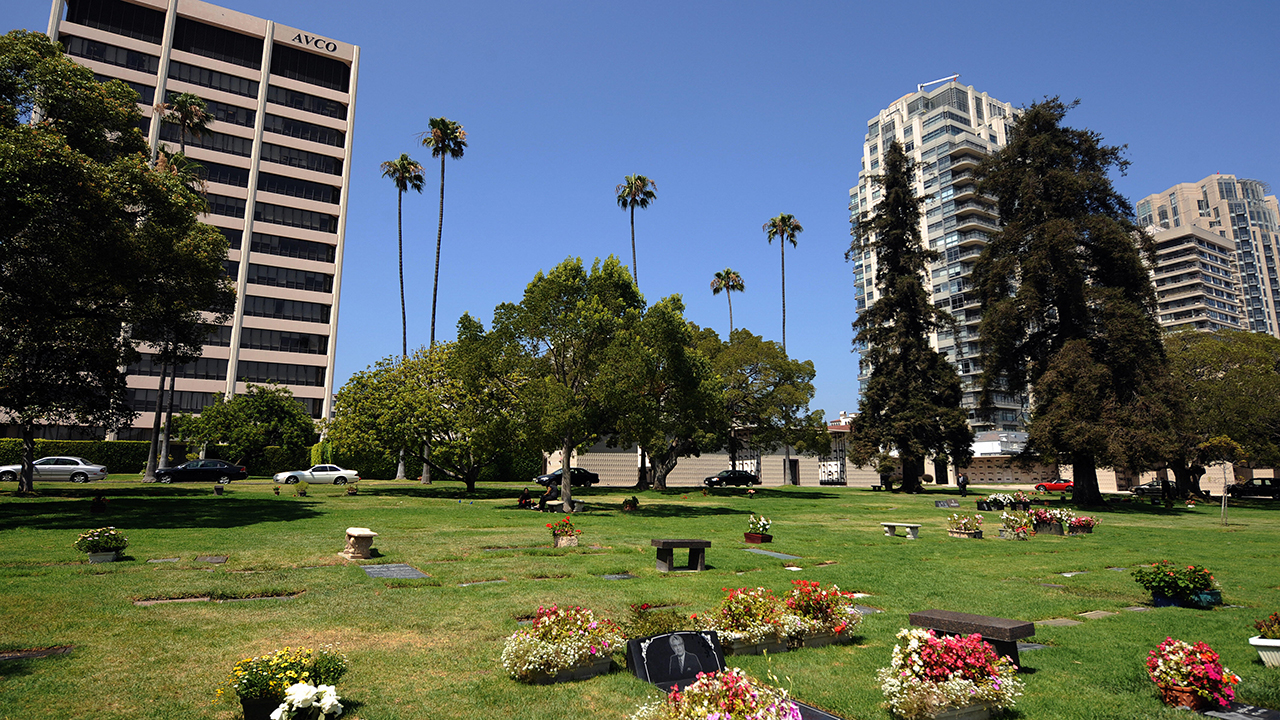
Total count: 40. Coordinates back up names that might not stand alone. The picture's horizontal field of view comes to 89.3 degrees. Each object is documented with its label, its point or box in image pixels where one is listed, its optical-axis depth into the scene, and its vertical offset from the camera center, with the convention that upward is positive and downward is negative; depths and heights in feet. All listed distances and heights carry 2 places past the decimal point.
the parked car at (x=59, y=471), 126.52 -1.52
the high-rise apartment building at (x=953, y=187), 327.67 +145.94
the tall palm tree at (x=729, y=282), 237.04 +66.53
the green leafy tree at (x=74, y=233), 59.26 +22.80
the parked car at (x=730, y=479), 181.78 -3.87
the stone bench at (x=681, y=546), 44.27 -6.08
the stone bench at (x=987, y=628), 22.15 -5.61
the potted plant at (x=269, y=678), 16.84 -5.60
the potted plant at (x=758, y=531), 61.82 -6.36
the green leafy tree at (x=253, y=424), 164.55 +10.21
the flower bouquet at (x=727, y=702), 15.07 -5.58
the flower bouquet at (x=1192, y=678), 19.26 -6.28
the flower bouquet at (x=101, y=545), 42.34 -5.29
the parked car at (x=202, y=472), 136.26 -1.83
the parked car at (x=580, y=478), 168.35 -3.43
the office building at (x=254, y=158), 219.41 +110.19
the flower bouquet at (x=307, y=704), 15.98 -5.90
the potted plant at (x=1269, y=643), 23.24 -6.29
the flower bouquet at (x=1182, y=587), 34.60 -6.42
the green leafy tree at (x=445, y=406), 94.27 +9.92
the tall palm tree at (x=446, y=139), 181.47 +91.20
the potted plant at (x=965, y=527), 70.38 -6.60
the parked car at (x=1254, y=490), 169.89 -6.22
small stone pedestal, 47.16 -5.78
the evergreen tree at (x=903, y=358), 157.69 +27.19
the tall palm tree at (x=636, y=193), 204.64 +85.15
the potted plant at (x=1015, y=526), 70.33 -6.49
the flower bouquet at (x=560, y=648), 21.74 -6.23
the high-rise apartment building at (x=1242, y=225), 516.32 +198.11
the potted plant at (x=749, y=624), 25.32 -6.23
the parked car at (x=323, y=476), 148.77 -2.75
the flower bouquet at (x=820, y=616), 27.20 -6.34
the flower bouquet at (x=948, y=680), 18.16 -6.14
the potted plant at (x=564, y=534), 56.78 -6.07
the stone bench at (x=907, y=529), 68.13 -6.88
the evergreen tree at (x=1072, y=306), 117.50 +31.63
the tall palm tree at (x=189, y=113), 152.97 +82.94
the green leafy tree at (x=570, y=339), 90.68 +18.28
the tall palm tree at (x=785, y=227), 235.75 +85.88
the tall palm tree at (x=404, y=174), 193.88 +86.32
